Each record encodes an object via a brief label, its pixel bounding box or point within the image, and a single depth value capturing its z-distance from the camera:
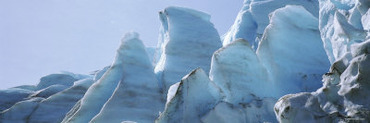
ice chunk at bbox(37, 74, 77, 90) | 19.67
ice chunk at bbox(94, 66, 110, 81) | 15.79
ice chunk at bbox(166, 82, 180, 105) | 6.57
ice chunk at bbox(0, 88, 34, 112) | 16.23
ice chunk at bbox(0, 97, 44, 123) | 14.40
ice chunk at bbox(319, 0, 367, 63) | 6.15
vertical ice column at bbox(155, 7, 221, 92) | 11.15
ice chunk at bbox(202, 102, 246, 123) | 5.78
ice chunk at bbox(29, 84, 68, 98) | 16.19
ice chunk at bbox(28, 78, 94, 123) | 14.30
